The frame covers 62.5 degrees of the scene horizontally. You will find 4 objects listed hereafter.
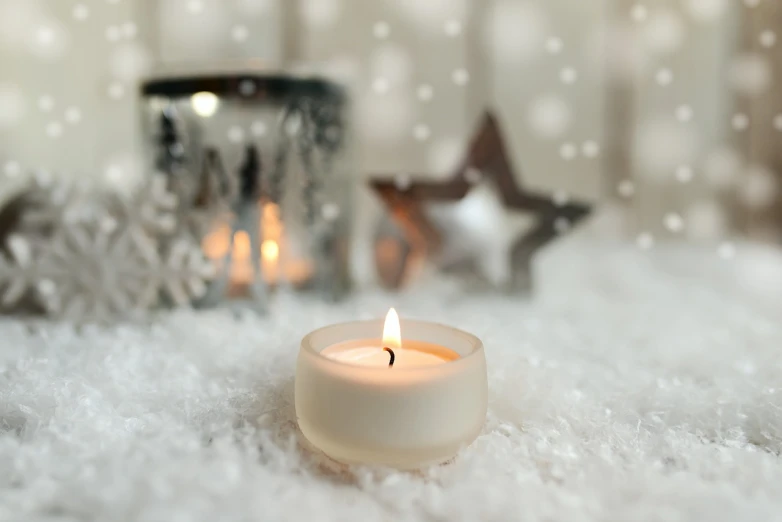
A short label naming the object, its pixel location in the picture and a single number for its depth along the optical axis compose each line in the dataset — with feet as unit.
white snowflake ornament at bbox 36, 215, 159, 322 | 1.73
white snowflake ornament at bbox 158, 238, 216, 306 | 1.76
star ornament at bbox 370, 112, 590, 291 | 2.10
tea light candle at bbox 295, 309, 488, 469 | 0.96
